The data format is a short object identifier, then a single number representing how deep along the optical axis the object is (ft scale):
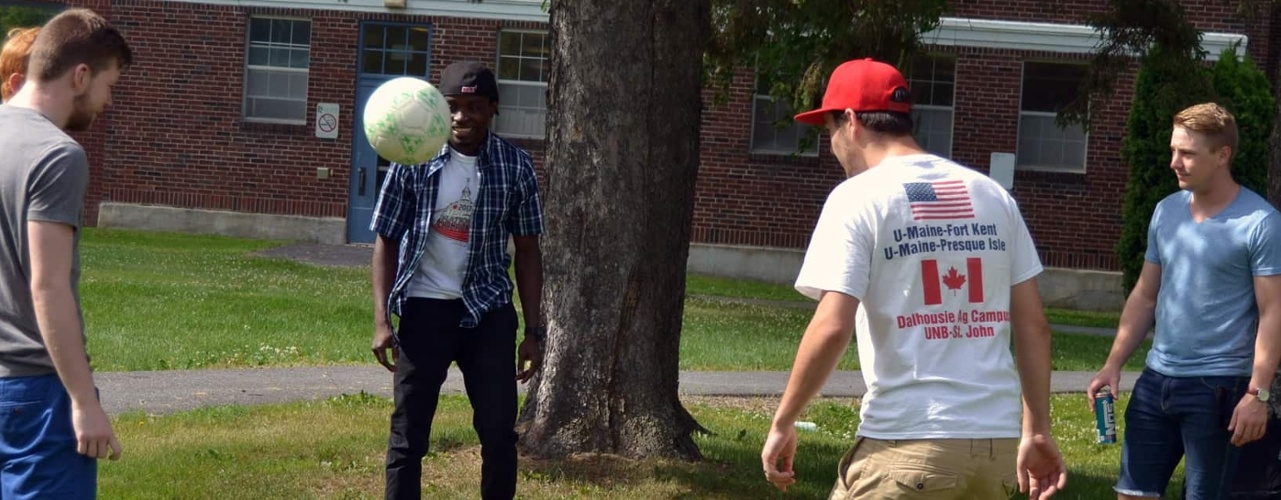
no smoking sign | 77.56
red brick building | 73.87
